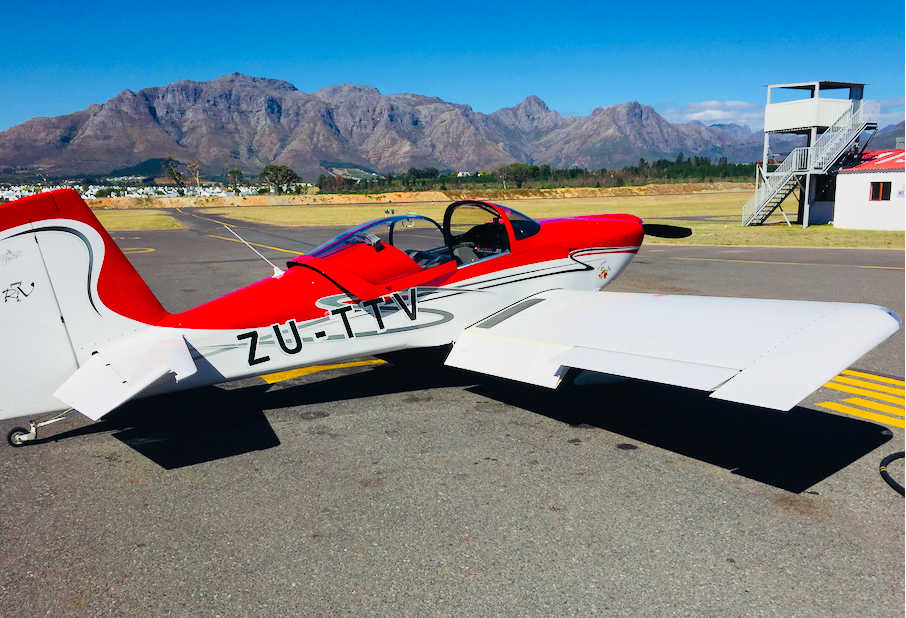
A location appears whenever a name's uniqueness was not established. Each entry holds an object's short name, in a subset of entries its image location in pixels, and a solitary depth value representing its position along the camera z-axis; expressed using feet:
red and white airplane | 14.92
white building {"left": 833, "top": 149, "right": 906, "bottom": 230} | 85.83
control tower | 91.20
